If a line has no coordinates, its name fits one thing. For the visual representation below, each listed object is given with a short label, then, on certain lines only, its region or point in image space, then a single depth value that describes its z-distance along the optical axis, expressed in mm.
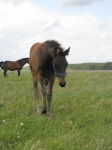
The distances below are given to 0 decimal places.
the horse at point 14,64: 32656
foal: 7328
